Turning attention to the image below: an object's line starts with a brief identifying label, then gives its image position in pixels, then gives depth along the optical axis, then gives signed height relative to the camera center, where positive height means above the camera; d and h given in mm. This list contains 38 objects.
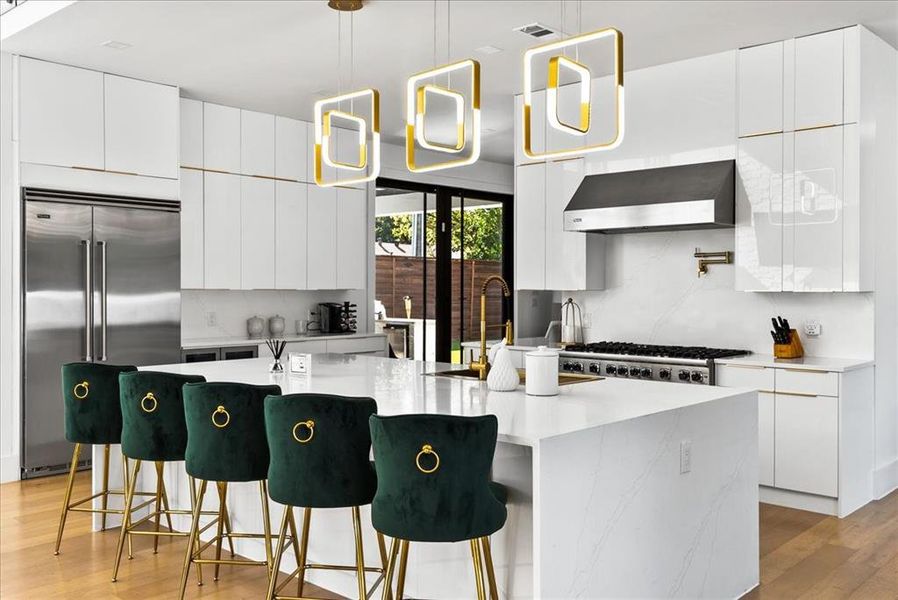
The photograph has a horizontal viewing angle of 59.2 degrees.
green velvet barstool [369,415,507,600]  2363 -565
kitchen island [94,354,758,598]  2512 -731
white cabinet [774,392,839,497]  4559 -908
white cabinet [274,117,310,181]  7156 +1289
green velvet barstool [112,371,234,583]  3467 -555
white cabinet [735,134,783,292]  5059 +487
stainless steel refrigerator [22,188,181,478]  5434 -37
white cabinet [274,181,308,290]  7129 +498
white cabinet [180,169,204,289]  6426 +489
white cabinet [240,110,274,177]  6891 +1284
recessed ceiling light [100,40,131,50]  5109 +1588
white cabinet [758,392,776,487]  4797 -899
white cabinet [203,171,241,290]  6594 +494
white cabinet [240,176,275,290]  6871 +489
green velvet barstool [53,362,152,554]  3791 -552
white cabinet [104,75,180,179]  5828 +1225
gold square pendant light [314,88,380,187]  3932 +810
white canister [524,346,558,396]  3213 -341
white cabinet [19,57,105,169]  5402 +1220
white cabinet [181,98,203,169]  6445 +1279
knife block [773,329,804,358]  5055 -382
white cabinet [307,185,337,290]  7435 +480
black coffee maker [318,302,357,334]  7711 -277
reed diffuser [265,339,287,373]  4182 -342
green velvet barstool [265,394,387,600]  2689 -553
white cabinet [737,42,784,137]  5059 +1295
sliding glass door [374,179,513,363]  8570 +301
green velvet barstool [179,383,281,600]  3066 -552
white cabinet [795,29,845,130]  4820 +1298
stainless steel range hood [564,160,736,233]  5074 +607
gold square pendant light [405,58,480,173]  3426 +804
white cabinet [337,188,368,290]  7719 +498
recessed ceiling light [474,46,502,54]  5137 +1565
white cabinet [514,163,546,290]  6328 +502
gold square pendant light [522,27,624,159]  3037 +827
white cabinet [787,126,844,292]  4816 +487
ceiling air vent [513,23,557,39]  4736 +1571
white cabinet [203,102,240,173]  6621 +1282
